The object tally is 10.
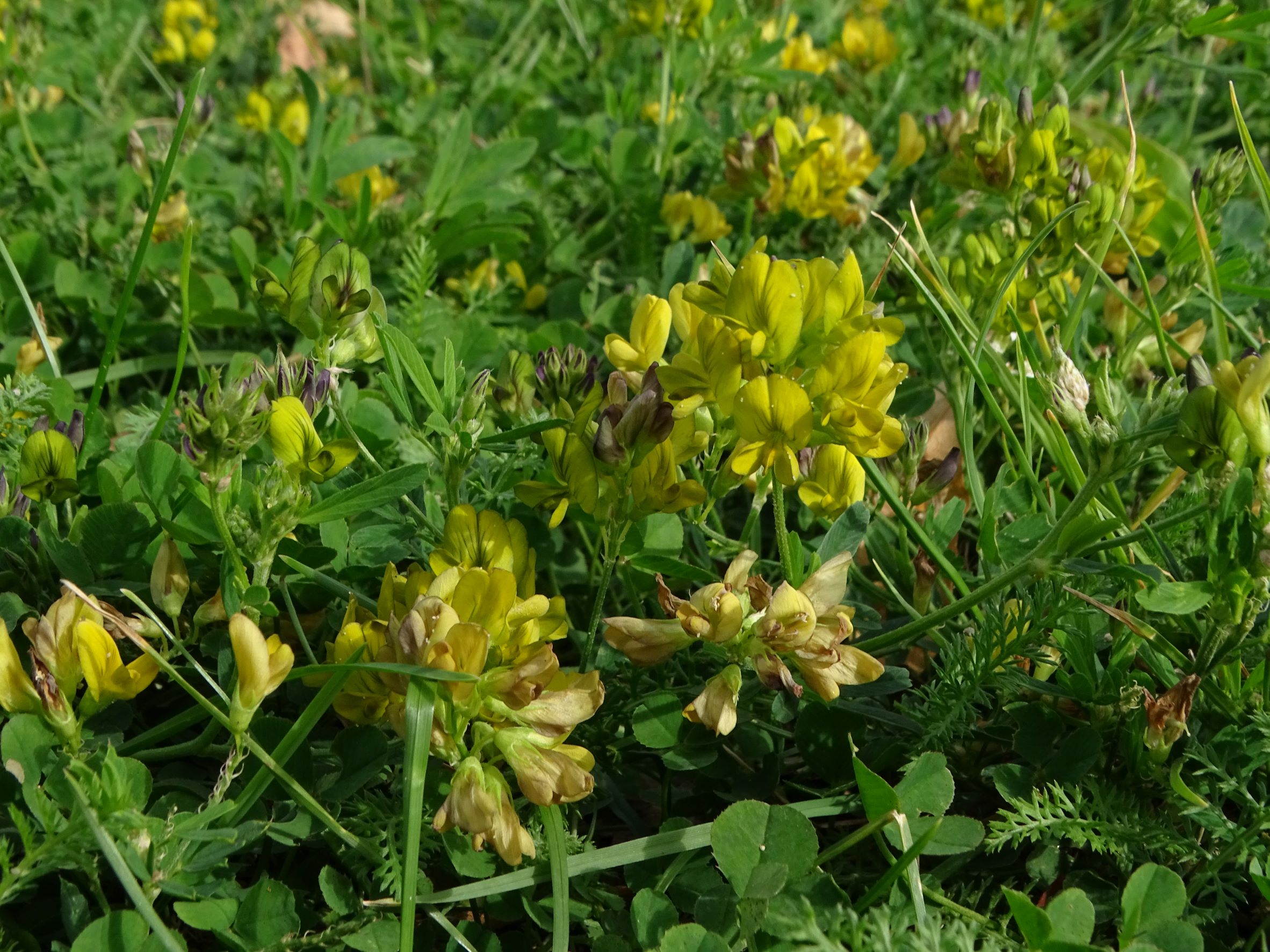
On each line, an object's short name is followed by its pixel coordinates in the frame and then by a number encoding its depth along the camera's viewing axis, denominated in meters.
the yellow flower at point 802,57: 0.60
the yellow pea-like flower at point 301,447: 0.38
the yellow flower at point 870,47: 0.60
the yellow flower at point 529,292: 0.48
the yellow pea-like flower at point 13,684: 0.38
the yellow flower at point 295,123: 0.56
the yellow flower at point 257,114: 0.57
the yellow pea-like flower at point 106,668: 0.38
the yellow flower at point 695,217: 0.48
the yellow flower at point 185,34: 0.63
